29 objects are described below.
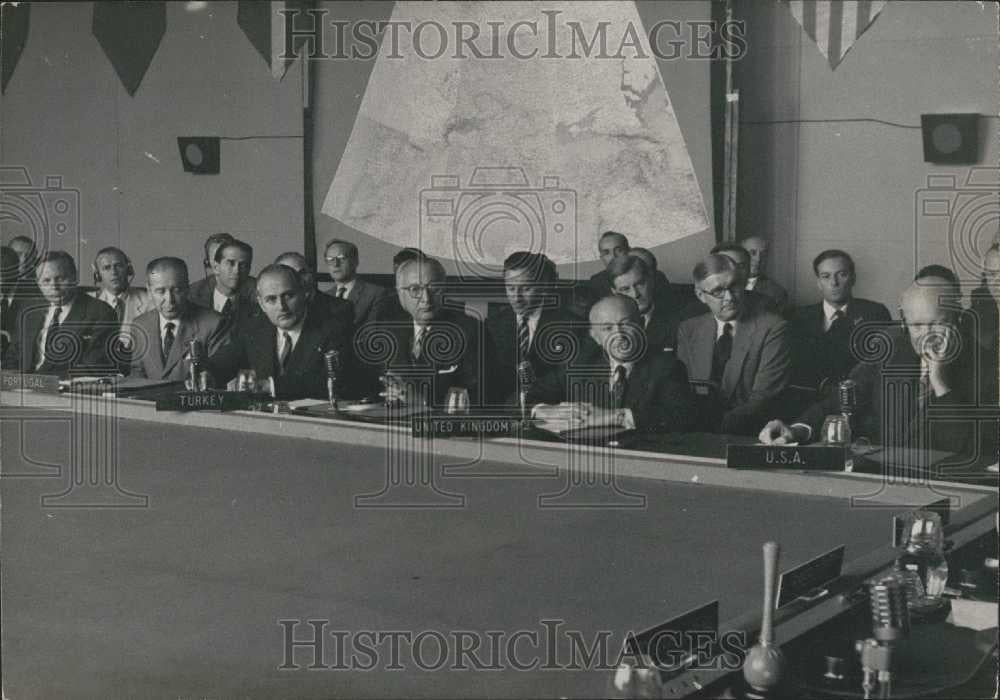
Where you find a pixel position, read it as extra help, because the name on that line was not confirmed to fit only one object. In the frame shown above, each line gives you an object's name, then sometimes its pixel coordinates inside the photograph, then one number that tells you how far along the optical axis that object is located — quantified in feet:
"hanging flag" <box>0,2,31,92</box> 30.72
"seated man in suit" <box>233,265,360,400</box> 16.47
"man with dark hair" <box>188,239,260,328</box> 21.45
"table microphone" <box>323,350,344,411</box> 13.02
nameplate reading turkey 13.12
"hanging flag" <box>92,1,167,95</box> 29.27
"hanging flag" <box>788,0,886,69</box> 20.71
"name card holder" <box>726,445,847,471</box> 9.67
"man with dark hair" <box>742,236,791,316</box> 20.86
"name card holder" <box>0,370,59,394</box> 15.11
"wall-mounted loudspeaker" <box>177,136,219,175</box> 27.78
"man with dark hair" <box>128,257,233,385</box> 17.38
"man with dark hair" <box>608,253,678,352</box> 18.98
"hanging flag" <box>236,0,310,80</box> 26.63
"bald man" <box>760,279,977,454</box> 11.61
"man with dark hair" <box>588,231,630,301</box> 21.40
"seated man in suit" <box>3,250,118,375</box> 18.76
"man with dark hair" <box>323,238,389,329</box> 22.66
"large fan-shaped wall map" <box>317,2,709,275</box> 22.98
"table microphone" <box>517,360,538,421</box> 12.43
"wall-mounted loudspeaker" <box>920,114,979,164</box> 20.03
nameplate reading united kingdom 11.54
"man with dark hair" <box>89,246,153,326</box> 22.43
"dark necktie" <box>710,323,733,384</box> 17.39
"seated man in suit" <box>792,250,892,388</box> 19.21
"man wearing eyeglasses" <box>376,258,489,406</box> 16.01
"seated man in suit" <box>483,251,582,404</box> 16.63
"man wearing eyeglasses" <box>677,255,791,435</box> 16.96
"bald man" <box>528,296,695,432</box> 12.12
